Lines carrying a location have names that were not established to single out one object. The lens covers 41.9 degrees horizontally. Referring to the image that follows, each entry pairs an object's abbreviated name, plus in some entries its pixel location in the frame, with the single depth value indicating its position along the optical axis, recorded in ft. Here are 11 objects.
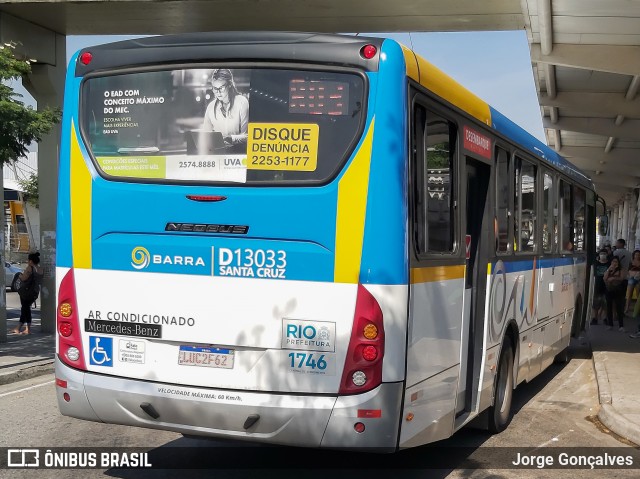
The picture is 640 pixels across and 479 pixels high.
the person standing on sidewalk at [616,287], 62.59
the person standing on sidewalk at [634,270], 66.03
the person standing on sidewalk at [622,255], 64.23
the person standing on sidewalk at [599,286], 69.46
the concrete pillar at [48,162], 56.24
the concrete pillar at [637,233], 130.09
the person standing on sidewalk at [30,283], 56.34
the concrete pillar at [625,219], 180.16
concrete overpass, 51.29
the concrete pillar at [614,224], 228.90
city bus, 18.07
